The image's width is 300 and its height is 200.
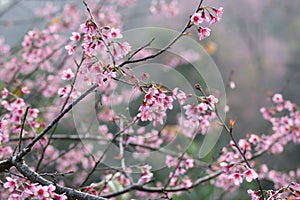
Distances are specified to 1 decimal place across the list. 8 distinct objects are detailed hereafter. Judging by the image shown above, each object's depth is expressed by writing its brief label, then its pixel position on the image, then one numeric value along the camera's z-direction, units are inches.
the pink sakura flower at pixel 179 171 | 112.0
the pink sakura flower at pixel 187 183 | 113.0
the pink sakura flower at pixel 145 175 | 107.1
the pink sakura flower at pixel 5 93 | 104.4
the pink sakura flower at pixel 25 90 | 109.3
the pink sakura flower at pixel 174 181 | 115.7
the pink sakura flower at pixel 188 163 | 112.6
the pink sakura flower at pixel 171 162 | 115.3
